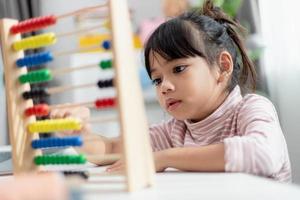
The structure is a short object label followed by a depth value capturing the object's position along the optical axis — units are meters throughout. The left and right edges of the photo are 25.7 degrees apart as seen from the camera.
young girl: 1.38
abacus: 1.06
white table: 0.99
